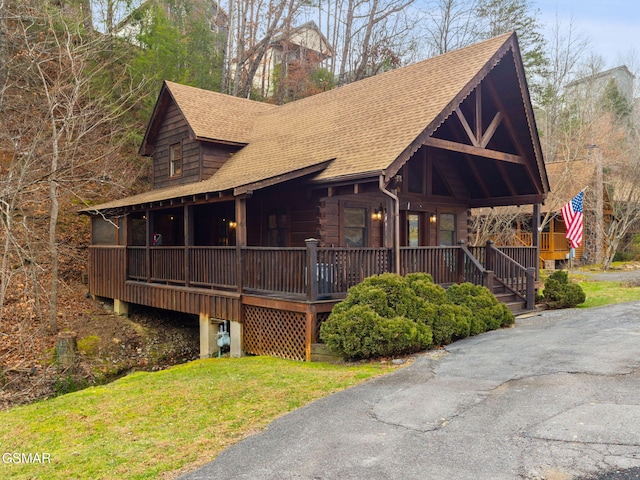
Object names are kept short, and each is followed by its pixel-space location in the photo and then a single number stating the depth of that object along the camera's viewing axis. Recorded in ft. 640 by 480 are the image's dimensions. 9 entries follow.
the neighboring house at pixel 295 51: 108.68
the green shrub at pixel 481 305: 34.99
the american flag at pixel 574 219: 67.10
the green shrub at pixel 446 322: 31.01
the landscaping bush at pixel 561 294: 45.50
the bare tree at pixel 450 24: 108.47
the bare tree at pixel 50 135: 40.65
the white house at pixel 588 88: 113.70
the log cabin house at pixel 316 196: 34.60
